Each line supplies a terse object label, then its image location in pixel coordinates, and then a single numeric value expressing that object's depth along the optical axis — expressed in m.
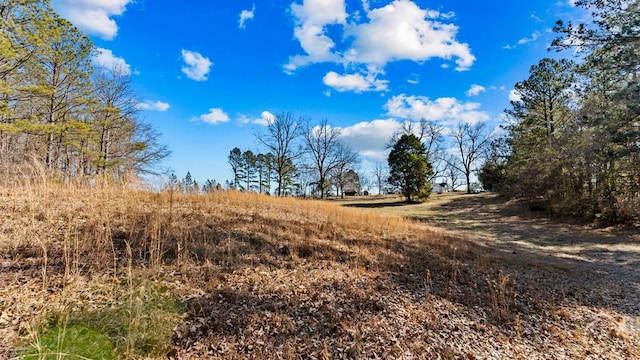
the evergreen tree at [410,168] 23.12
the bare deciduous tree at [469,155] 34.66
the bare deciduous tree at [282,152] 30.20
